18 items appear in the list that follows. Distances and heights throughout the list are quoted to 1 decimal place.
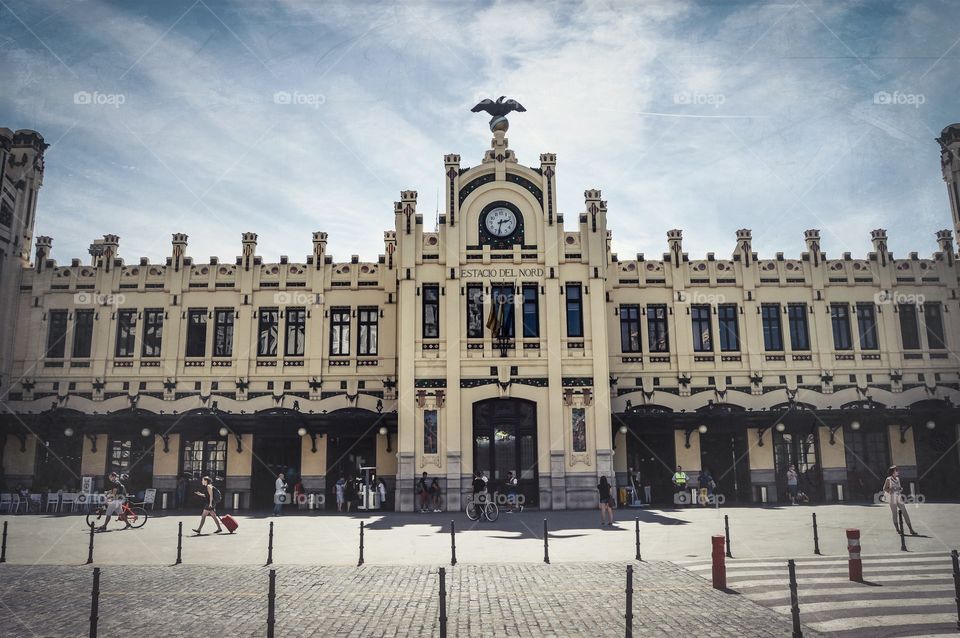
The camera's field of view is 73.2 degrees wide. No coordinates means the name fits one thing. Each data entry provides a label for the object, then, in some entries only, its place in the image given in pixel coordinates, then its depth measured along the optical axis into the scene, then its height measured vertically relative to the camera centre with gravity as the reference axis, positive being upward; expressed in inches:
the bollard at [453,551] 578.9 -104.2
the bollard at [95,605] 338.1 -87.4
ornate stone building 1143.6 +137.8
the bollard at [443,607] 319.6 -86.3
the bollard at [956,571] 369.6 -82.4
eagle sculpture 1243.2 +620.3
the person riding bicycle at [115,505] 852.0 -87.6
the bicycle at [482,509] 922.7 -108.2
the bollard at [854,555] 487.5 -94.3
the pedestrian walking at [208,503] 814.8 -83.3
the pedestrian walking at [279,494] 1075.3 -97.7
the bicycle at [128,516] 856.5 -110.7
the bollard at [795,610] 337.4 -94.0
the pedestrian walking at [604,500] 855.1 -89.8
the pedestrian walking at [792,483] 1170.6 -95.0
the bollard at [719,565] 478.9 -99.1
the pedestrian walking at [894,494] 692.1 -70.7
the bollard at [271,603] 343.0 -88.7
